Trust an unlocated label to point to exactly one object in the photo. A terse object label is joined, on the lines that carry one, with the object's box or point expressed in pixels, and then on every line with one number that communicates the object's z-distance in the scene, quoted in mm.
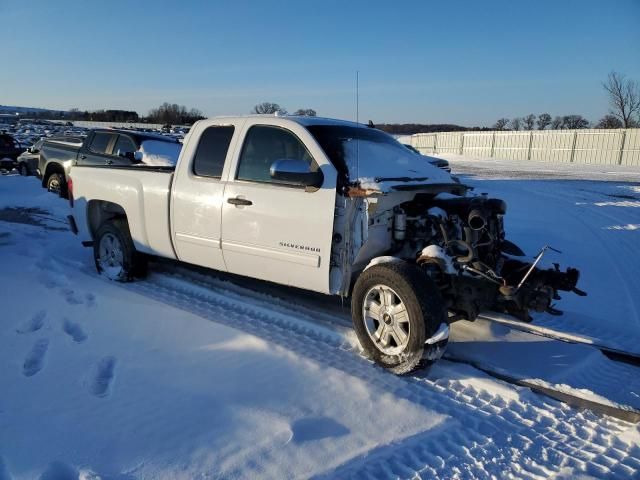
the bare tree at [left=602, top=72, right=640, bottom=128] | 55562
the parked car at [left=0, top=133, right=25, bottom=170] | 18797
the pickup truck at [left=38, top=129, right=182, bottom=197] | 8633
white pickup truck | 3842
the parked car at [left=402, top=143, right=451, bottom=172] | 15541
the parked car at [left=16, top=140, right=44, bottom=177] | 17250
